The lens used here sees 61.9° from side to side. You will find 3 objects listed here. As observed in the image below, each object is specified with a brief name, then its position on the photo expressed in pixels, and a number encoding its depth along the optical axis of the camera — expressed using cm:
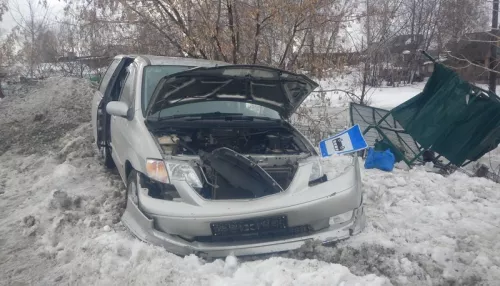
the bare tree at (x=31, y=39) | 1955
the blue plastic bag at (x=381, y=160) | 651
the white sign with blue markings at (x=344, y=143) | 434
